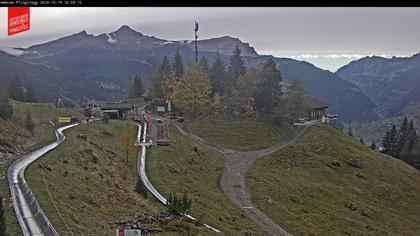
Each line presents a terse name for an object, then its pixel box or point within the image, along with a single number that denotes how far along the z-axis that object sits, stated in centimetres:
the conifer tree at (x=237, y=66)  9878
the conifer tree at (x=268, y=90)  8125
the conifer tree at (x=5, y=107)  4228
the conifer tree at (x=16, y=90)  8781
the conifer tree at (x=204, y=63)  10631
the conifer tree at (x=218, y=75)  9125
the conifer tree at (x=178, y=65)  9846
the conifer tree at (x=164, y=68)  9614
